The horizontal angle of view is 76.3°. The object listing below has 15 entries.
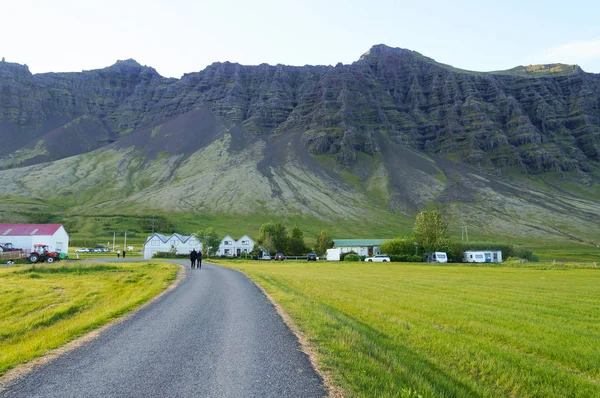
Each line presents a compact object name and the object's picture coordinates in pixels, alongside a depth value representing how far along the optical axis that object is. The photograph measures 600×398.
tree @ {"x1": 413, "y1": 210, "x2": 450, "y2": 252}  92.60
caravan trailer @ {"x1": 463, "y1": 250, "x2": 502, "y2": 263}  92.81
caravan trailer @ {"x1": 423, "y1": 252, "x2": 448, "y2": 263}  88.31
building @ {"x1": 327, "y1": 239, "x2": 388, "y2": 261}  109.17
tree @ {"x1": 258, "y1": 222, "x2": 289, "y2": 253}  106.86
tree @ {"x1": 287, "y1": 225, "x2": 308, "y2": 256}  108.69
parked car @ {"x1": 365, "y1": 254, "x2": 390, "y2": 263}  84.78
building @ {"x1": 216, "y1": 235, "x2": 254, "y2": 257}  127.44
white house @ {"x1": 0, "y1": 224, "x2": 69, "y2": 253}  80.75
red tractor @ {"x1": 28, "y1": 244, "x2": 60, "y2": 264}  57.27
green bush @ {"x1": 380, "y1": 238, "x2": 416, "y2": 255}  92.94
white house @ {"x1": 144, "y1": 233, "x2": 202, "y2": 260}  114.94
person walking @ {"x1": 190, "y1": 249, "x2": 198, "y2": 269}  46.87
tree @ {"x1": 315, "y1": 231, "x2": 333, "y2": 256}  110.88
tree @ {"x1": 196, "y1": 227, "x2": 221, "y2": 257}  104.75
